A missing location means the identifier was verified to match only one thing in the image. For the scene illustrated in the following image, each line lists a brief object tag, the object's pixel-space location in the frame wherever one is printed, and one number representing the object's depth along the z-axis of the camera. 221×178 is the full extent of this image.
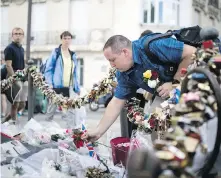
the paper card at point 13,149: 4.86
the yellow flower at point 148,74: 3.32
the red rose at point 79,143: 4.20
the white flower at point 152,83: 3.38
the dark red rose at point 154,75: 3.34
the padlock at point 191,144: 1.54
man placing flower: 3.13
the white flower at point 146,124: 3.57
